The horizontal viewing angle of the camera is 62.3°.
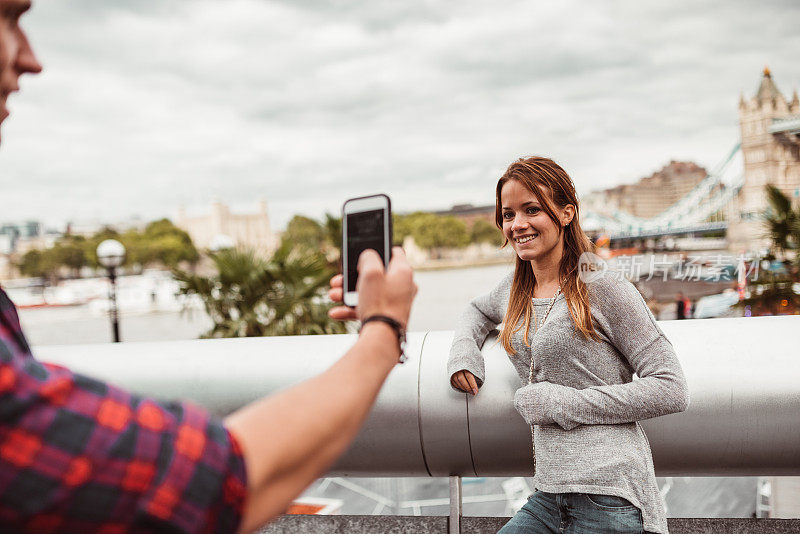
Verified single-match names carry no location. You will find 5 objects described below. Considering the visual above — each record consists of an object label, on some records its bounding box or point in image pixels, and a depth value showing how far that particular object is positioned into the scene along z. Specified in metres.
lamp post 12.90
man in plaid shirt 0.49
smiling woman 1.51
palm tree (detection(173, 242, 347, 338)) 6.65
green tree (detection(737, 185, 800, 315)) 8.13
